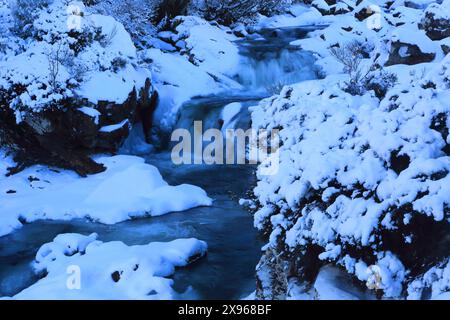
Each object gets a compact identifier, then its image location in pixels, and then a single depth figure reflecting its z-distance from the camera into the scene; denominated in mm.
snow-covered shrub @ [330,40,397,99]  7133
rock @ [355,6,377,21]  18609
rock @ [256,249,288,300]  4617
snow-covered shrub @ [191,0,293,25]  19438
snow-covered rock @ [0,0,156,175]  10102
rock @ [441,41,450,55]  11416
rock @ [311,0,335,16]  22097
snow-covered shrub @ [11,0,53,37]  11484
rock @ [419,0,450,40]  12172
